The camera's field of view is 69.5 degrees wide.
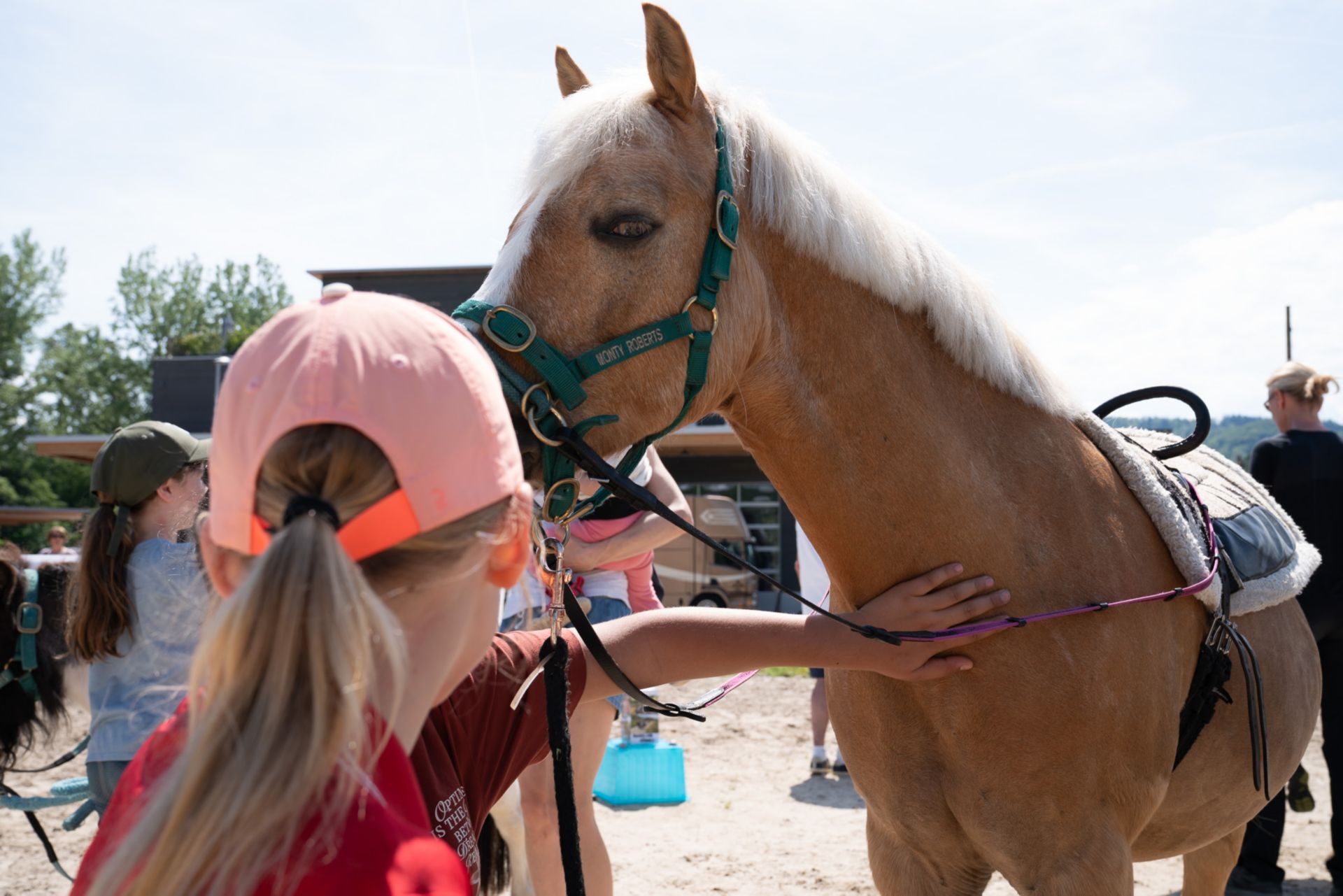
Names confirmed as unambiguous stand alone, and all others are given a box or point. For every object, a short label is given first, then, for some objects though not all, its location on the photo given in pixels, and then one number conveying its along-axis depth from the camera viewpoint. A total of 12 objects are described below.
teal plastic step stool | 6.07
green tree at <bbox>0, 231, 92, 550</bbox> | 34.12
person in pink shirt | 3.11
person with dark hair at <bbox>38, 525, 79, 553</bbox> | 12.73
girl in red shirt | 0.74
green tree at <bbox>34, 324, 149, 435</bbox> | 37.06
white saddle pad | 2.09
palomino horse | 1.77
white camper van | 16.84
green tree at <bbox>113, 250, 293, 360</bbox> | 42.69
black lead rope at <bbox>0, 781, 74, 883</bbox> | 3.49
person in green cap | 2.84
